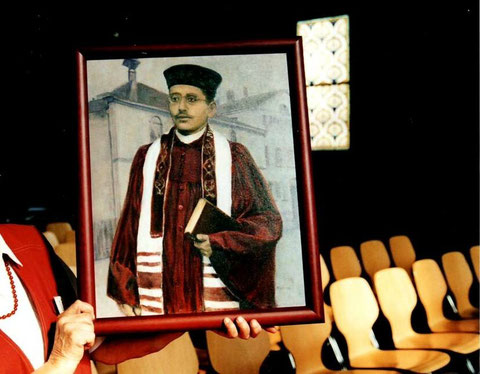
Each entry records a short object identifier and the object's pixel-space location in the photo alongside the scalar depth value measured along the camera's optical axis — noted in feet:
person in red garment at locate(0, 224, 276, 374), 4.08
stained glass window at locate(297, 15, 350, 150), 24.72
